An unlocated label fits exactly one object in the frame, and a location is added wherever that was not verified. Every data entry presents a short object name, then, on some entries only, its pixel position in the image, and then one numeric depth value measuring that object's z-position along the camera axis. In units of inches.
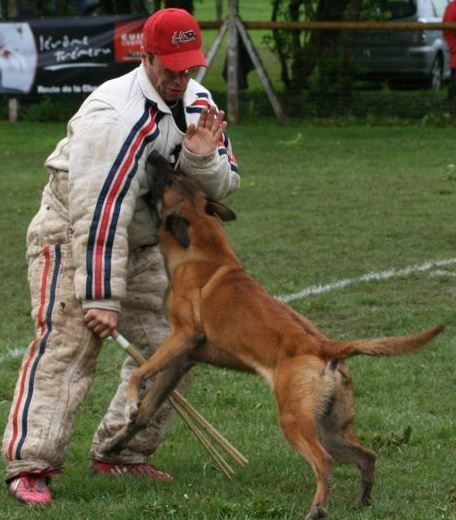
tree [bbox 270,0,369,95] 854.5
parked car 892.0
